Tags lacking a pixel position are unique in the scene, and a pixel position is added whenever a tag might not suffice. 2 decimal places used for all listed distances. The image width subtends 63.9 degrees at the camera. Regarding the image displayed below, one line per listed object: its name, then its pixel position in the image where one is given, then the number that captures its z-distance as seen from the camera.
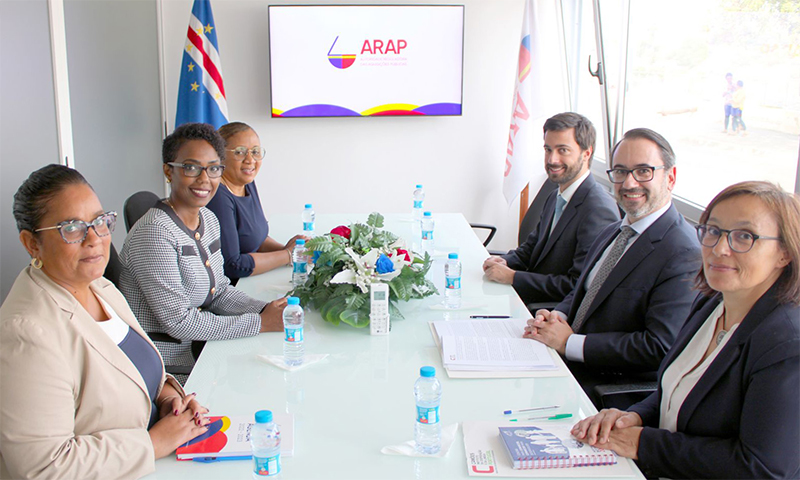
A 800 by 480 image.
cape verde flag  4.85
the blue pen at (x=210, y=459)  1.45
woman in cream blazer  1.28
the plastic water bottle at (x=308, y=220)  3.57
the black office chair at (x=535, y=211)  4.04
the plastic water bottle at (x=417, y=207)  4.02
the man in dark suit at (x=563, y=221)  2.98
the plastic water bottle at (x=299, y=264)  2.72
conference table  1.44
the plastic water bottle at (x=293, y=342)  1.94
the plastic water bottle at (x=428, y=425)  1.48
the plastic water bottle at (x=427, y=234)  3.35
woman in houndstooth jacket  2.11
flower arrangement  2.23
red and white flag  4.98
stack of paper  1.93
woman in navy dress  2.92
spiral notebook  1.42
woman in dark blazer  1.38
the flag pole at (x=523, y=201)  5.35
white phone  2.18
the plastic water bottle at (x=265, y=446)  1.36
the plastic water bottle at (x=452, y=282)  2.47
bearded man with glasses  2.12
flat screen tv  5.02
